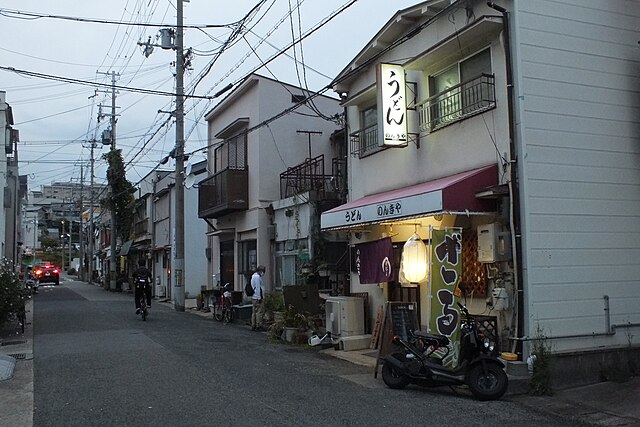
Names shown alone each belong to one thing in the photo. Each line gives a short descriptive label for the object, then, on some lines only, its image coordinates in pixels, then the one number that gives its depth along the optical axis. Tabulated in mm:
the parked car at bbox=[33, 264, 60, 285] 53000
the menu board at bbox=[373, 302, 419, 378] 10461
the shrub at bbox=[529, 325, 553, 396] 9102
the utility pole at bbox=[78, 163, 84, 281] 60300
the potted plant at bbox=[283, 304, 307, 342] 14812
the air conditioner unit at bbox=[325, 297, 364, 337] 13727
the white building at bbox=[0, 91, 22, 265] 27438
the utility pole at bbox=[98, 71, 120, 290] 42531
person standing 17516
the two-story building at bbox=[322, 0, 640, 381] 9820
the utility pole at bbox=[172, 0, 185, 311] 24531
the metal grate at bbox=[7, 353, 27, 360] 12125
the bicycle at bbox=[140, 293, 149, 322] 19227
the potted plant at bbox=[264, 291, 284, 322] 16766
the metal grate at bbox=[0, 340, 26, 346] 14314
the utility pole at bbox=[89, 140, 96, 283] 56025
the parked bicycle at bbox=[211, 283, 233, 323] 19906
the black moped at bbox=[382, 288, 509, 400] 8680
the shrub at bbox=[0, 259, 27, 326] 14844
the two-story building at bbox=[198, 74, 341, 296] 20688
